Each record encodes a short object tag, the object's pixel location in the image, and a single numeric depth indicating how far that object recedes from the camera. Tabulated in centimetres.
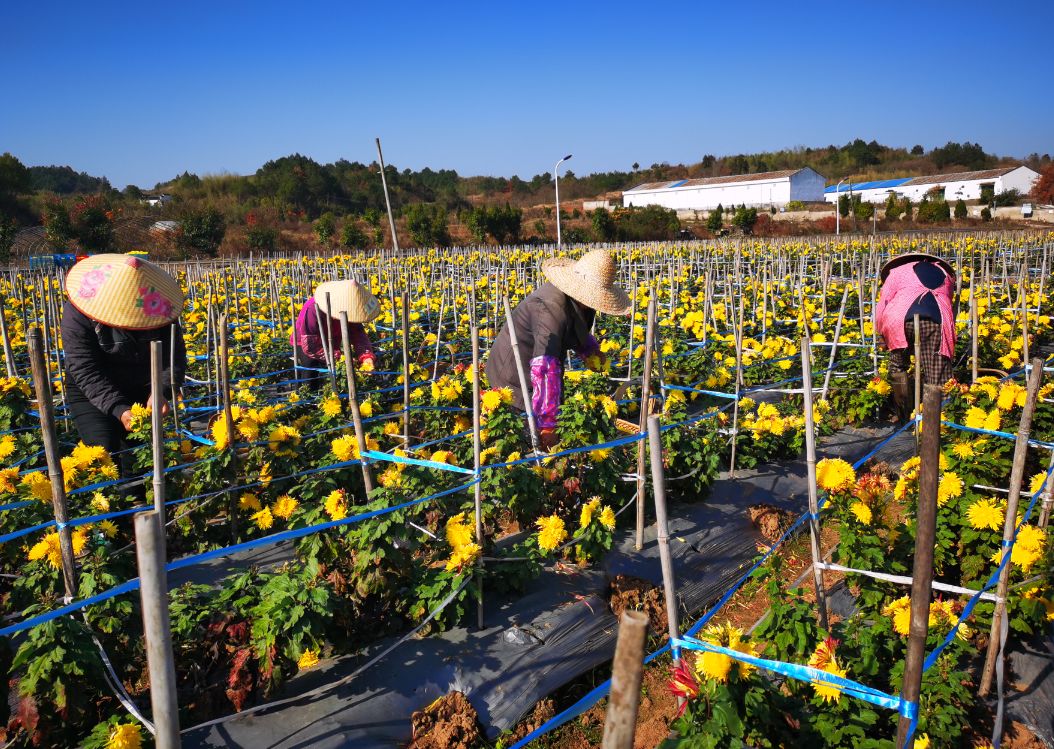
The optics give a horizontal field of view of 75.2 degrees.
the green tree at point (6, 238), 2544
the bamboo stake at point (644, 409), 384
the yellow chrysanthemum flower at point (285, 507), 348
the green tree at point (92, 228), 2716
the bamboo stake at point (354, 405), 339
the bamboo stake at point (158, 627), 143
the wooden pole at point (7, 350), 540
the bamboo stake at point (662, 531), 213
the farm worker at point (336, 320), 599
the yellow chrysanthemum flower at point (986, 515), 298
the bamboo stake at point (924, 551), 162
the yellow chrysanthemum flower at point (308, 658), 267
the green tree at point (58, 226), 2619
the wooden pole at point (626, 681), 102
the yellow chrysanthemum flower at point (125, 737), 207
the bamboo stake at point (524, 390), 412
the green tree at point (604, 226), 3912
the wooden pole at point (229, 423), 362
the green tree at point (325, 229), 3394
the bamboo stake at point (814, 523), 266
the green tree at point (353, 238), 3128
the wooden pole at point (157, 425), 278
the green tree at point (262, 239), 3334
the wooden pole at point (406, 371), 422
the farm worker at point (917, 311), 554
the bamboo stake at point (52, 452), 226
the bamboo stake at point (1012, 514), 264
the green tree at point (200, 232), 2982
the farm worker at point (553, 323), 443
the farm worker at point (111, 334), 402
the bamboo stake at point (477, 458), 329
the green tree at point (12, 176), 3603
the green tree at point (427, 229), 3484
